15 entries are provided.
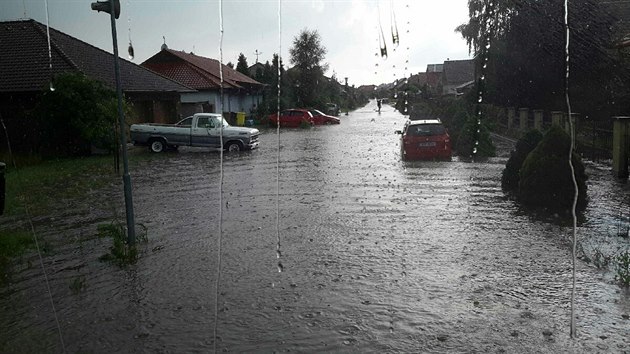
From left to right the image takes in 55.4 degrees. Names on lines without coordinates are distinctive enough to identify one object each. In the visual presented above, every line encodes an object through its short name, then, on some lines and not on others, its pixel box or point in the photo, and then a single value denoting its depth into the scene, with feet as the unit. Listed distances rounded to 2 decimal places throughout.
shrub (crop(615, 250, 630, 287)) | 22.12
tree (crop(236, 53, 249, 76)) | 239.09
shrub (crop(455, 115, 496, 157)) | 70.28
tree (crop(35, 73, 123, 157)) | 73.36
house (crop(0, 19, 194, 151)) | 78.33
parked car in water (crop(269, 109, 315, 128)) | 155.94
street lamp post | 25.82
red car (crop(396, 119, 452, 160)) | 65.51
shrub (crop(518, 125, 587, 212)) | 35.55
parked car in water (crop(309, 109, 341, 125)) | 167.02
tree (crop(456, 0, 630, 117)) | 78.64
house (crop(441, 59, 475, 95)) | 290.52
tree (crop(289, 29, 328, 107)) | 214.69
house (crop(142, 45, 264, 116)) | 144.97
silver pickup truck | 82.94
